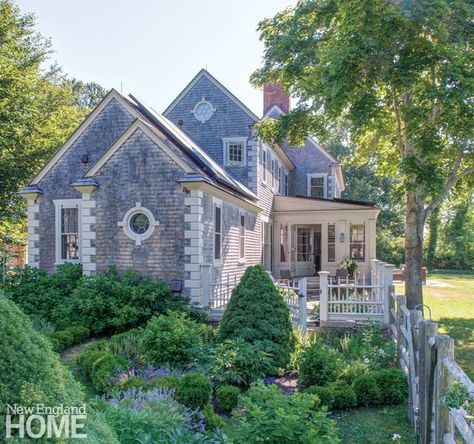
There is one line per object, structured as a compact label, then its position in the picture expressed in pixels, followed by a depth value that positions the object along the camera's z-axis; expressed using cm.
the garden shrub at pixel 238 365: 604
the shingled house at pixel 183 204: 1102
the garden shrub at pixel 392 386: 597
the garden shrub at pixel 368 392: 592
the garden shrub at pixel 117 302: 963
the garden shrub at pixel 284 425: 320
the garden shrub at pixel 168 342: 671
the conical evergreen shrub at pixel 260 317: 695
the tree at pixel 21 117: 1923
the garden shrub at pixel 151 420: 315
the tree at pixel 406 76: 906
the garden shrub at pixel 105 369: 583
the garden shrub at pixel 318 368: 617
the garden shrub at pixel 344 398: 577
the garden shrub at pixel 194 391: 500
